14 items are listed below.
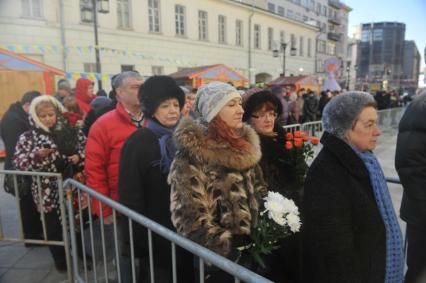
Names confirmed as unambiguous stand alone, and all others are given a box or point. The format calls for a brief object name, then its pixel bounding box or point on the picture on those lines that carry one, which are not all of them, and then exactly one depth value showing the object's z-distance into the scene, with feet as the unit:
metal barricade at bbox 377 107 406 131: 40.18
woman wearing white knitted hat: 5.40
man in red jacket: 8.43
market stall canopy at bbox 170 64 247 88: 40.40
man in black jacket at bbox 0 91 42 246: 12.10
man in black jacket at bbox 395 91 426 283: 6.64
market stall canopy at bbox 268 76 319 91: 56.64
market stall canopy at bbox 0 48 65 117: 28.25
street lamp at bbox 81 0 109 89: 32.42
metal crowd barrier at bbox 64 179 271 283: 3.69
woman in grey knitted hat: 5.09
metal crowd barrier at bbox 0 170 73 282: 8.61
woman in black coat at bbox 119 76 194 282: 6.57
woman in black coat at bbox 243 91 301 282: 8.00
